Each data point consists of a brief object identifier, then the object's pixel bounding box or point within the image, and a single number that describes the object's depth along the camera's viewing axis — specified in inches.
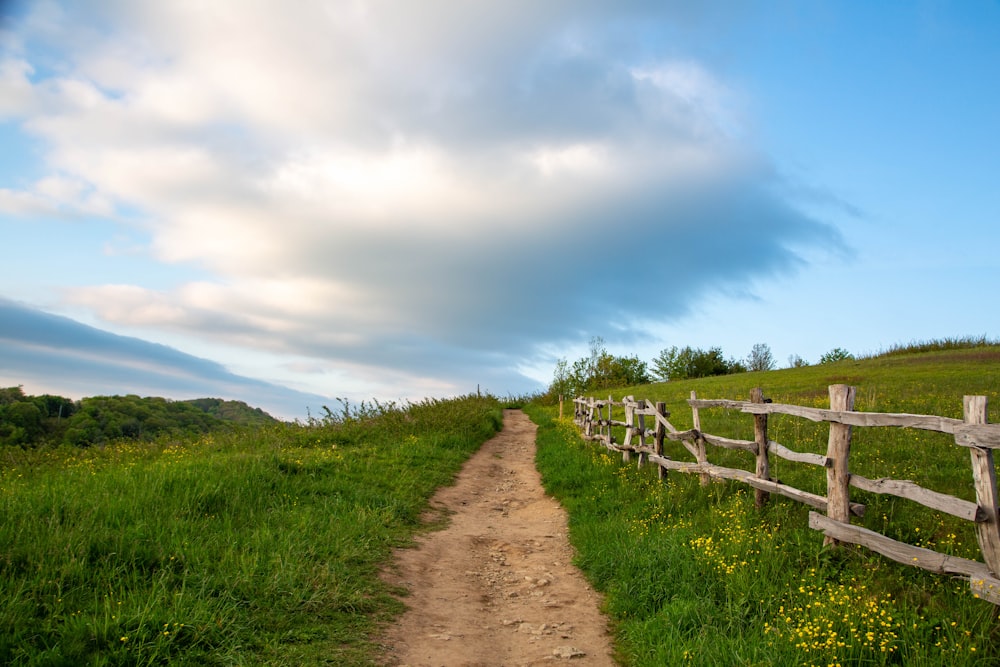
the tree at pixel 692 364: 2696.9
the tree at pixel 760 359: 2625.5
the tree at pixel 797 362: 2070.9
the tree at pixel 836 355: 2409.4
